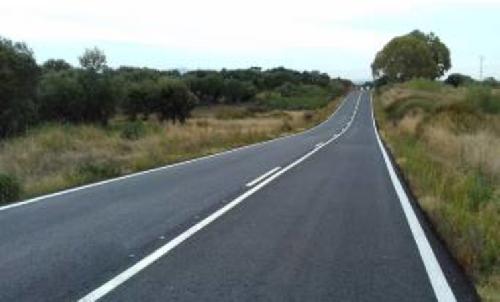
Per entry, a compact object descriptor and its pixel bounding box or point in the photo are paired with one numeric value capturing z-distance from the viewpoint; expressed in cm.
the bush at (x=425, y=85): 10225
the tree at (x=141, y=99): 8581
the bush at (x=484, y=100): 6059
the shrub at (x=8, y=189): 1368
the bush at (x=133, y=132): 3964
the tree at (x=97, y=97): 6419
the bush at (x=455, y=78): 18440
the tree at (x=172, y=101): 8756
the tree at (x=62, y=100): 6256
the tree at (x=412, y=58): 15300
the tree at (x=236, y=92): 14775
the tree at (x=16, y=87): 4844
